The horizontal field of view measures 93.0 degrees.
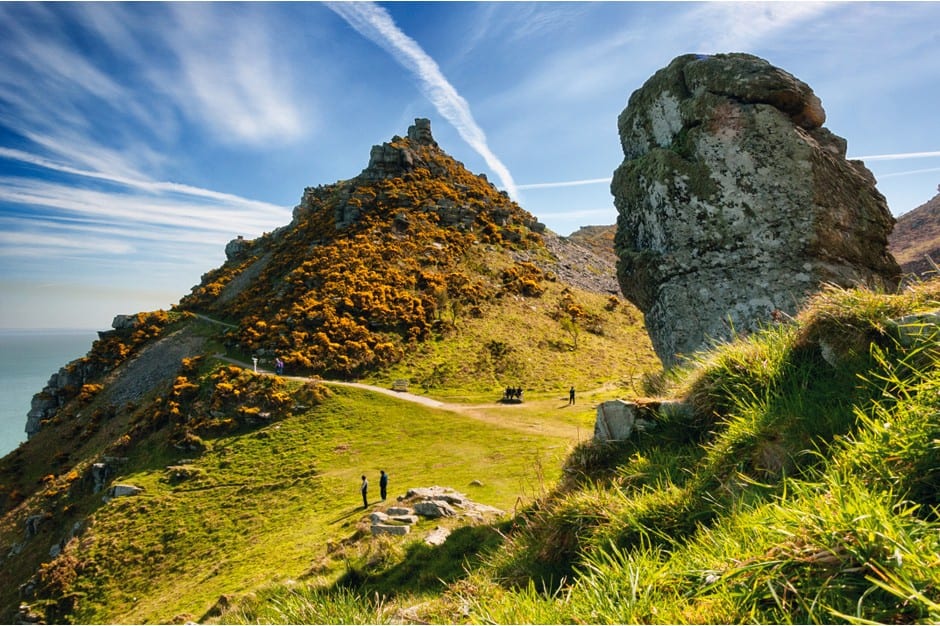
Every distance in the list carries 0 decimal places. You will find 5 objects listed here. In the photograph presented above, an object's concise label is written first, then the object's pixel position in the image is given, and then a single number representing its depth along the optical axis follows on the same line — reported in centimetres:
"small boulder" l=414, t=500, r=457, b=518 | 1595
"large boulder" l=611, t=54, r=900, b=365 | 1060
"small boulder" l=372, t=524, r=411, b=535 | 1449
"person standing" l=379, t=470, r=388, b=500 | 2225
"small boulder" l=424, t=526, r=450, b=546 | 1133
